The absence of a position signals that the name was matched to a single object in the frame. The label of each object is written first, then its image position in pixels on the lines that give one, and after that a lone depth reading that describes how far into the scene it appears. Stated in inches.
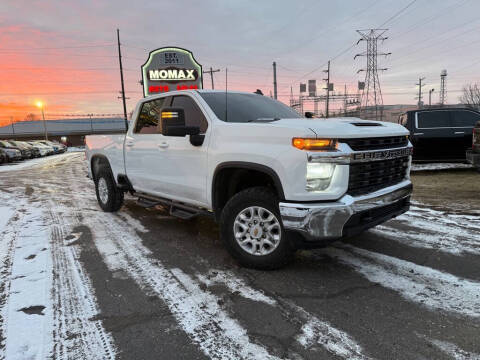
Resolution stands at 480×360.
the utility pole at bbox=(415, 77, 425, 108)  3122.5
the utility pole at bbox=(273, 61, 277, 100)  1187.1
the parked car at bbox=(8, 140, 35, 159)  1004.1
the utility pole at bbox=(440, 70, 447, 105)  2679.6
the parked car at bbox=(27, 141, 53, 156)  1182.6
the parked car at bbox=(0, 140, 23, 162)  873.5
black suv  372.2
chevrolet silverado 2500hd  115.6
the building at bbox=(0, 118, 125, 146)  3531.0
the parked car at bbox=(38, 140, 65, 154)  1480.1
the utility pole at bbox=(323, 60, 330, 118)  1941.4
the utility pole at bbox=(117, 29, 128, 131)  1144.6
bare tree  2362.8
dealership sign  762.2
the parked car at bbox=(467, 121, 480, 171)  260.1
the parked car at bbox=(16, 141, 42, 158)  1103.6
